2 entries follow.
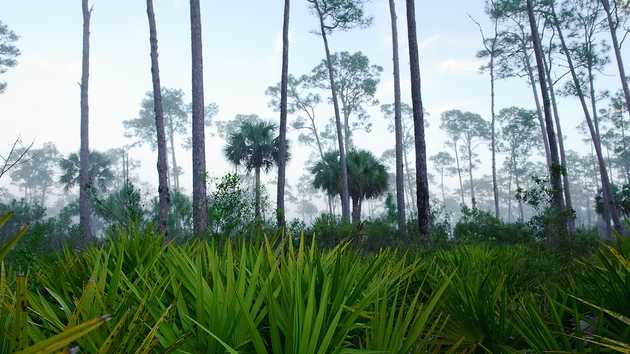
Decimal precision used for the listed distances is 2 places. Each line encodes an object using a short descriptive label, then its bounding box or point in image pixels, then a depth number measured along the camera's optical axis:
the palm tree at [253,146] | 26.53
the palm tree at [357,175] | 25.36
